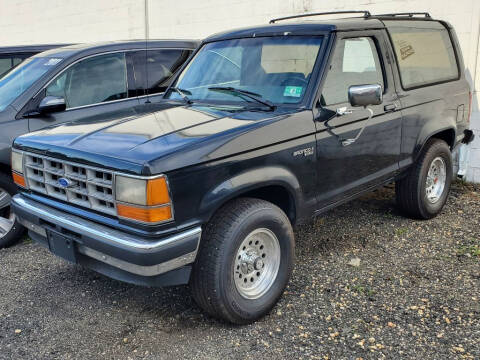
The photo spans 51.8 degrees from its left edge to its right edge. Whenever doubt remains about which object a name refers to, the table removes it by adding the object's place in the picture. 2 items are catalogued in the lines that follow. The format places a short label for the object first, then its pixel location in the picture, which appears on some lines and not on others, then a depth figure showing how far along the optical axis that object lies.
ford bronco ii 2.86
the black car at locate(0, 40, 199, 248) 4.62
